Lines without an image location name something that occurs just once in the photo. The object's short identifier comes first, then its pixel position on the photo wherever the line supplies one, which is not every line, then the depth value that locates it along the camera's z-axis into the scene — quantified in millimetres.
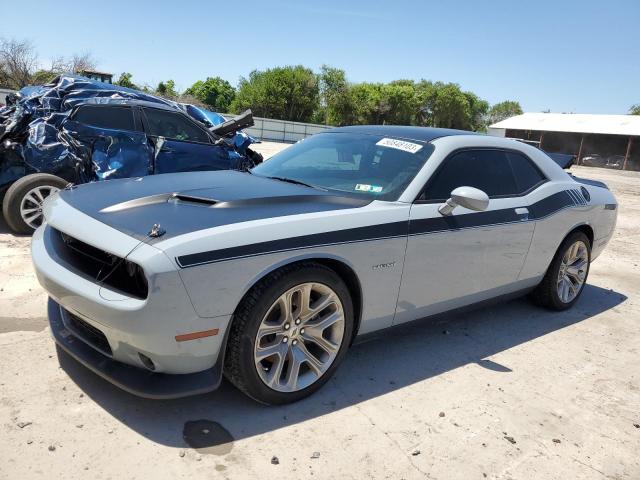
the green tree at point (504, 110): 109562
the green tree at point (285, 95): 56031
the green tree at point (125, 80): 52659
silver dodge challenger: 2408
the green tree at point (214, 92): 82875
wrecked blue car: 5734
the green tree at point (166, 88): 54138
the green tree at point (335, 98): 61222
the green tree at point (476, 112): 76588
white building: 44281
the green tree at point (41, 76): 32634
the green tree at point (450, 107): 69188
